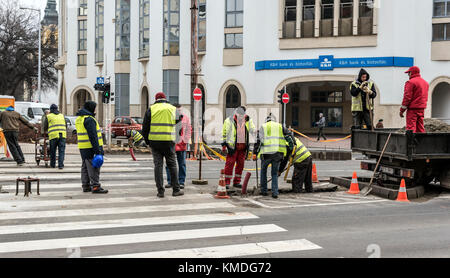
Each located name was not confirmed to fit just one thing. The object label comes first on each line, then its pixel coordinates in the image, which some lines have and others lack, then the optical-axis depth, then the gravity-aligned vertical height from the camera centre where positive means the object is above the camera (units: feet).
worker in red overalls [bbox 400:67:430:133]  33.14 +1.35
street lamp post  137.80 +11.36
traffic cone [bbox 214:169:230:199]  32.07 -4.45
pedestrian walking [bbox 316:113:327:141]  101.73 -0.45
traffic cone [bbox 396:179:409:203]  31.68 -4.48
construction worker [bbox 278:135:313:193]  34.09 -2.86
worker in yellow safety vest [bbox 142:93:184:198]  31.07 -0.78
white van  118.73 +2.21
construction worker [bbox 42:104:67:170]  46.75 -1.25
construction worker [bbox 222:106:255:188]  34.73 -1.32
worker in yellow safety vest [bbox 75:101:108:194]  32.42 -1.37
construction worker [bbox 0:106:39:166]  48.70 -0.86
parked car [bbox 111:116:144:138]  103.40 -0.99
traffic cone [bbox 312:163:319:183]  39.83 -4.37
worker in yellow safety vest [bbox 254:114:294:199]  32.55 -1.55
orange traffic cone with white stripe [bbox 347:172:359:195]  34.88 -4.49
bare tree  158.30 +23.03
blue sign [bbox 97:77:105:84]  82.04 +6.41
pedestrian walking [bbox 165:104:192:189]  35.67 -2.12
